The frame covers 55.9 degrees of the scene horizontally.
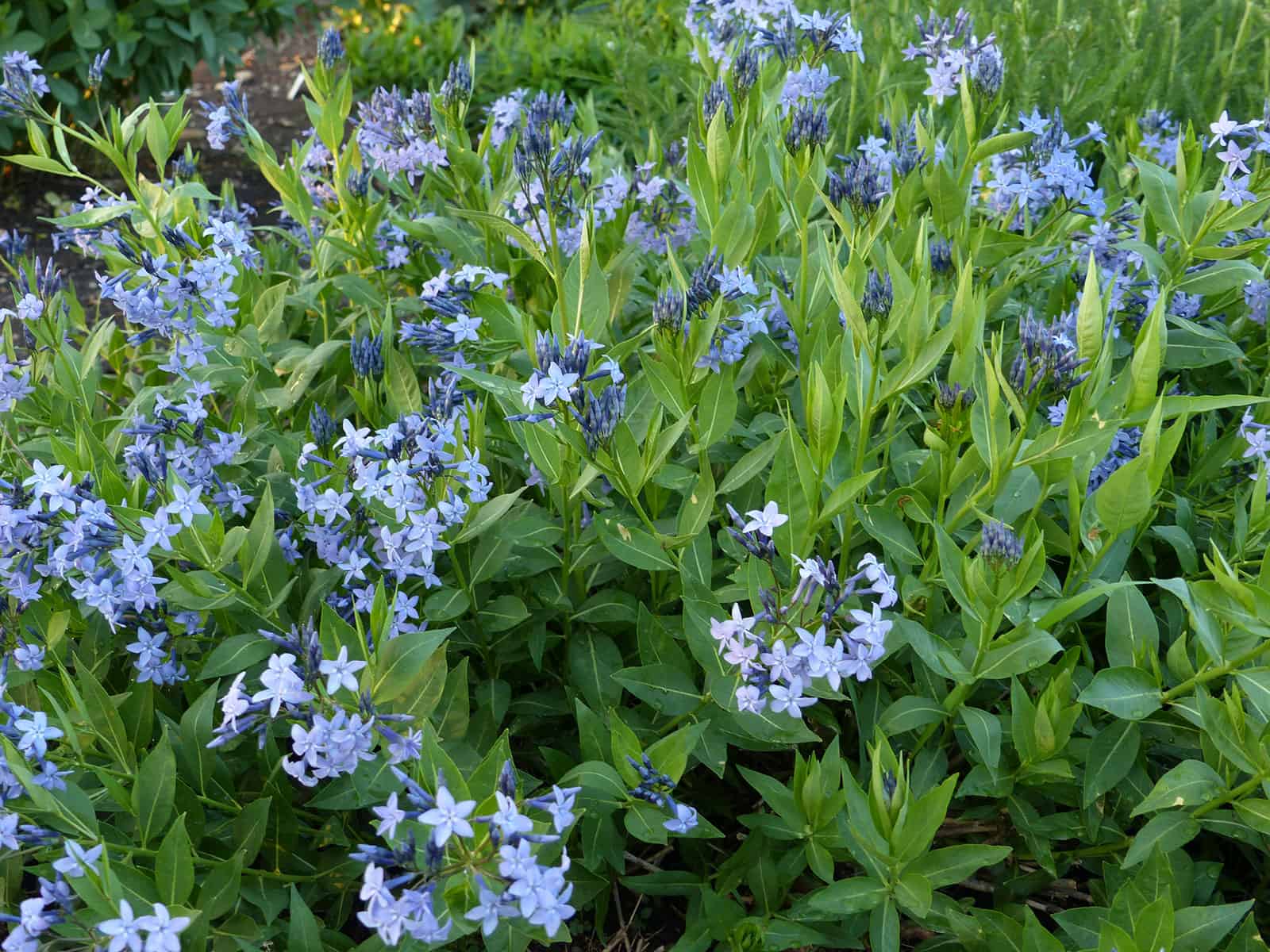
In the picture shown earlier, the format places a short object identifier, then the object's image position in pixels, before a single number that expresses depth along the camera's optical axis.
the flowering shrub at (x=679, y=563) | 0.50
